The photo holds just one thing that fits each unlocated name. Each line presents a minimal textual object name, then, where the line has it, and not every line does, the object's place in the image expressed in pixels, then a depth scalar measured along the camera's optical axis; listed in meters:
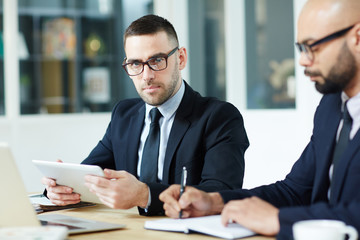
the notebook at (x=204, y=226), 1.55
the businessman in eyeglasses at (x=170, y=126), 1.95
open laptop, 1.56
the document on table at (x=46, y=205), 1.85
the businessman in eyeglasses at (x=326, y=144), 1.54
